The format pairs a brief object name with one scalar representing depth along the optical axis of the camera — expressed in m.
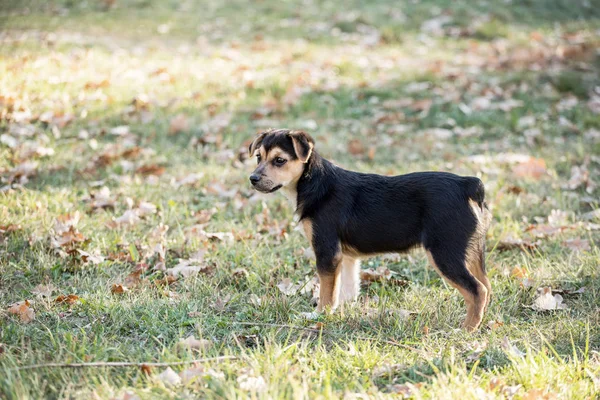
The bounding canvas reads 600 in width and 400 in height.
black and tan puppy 7.96
